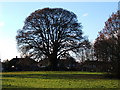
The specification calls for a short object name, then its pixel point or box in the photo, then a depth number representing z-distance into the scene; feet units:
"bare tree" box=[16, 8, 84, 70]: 159.43
